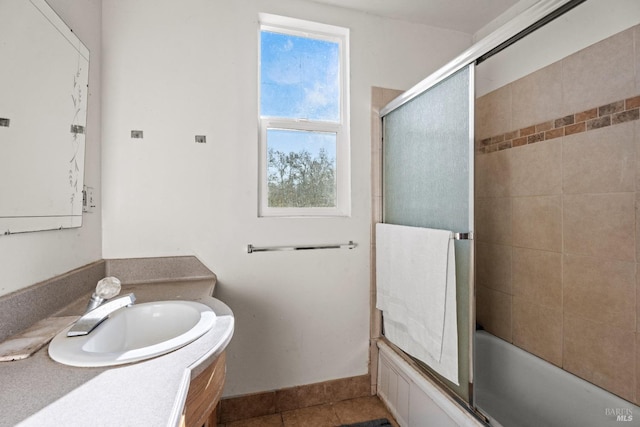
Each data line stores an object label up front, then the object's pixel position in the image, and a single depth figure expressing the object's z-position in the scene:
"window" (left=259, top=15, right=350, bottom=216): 1.70
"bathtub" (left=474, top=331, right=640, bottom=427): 1.22
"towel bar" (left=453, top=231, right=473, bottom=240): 1.10
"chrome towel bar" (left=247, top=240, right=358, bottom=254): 1.60
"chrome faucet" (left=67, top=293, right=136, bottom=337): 0.80
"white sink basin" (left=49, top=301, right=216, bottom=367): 0.69
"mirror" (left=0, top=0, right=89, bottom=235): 0.82
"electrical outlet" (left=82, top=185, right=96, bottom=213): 1.26
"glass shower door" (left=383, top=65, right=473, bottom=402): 1.13
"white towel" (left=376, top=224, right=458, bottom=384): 1.18
